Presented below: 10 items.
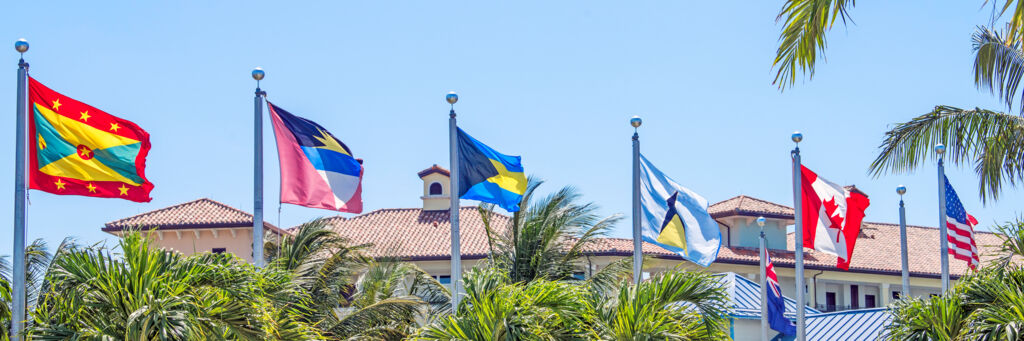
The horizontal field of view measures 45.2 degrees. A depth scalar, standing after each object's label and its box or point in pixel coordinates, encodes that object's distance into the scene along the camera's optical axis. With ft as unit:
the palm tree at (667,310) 50.31
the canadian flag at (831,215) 69.41
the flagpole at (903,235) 81.76
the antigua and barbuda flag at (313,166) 56.59
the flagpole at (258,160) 54.60
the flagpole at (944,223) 76.02
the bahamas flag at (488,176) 60.75
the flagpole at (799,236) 68.59
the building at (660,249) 140.15
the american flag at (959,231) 78.41
